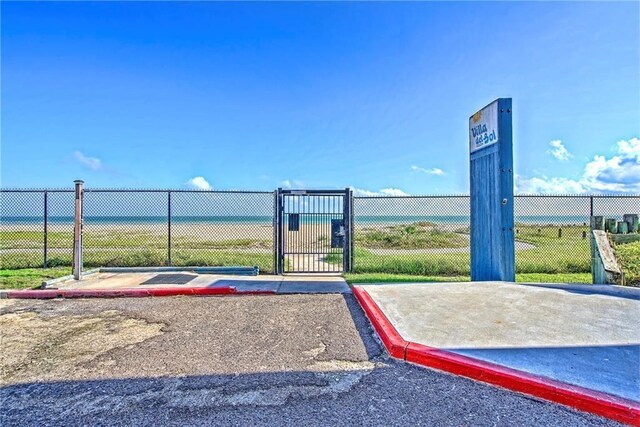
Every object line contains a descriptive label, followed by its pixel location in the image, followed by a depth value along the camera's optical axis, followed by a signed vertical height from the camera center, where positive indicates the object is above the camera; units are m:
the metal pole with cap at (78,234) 8.36 -0.24
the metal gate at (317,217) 9.71 +0.18
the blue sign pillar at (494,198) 7.16 +0.53
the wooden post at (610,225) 7.39 -0.02
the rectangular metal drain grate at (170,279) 8.25 -1.31
